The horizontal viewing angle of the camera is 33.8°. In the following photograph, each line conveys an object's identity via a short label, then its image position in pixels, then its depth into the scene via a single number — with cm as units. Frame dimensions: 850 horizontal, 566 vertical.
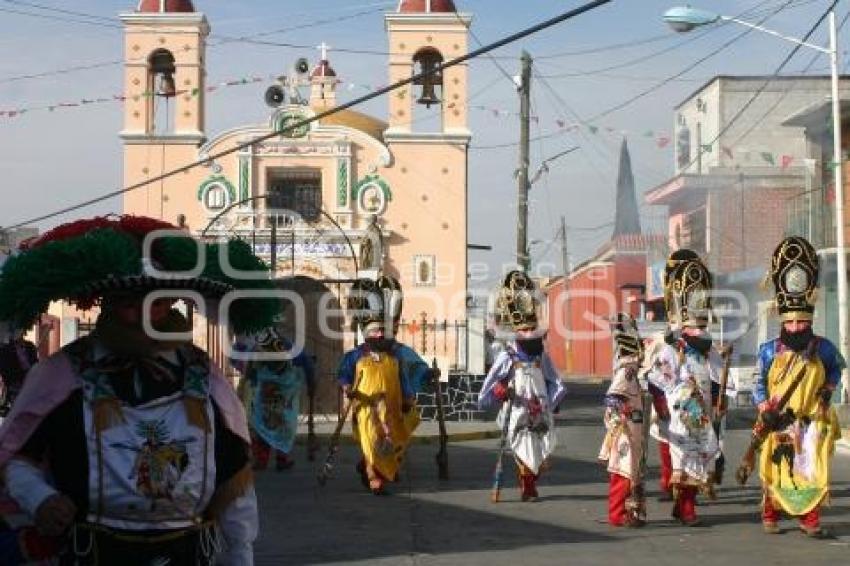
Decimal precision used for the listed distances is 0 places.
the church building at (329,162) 2881
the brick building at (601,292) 5499
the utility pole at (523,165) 2608
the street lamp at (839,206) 2483
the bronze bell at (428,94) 2888
